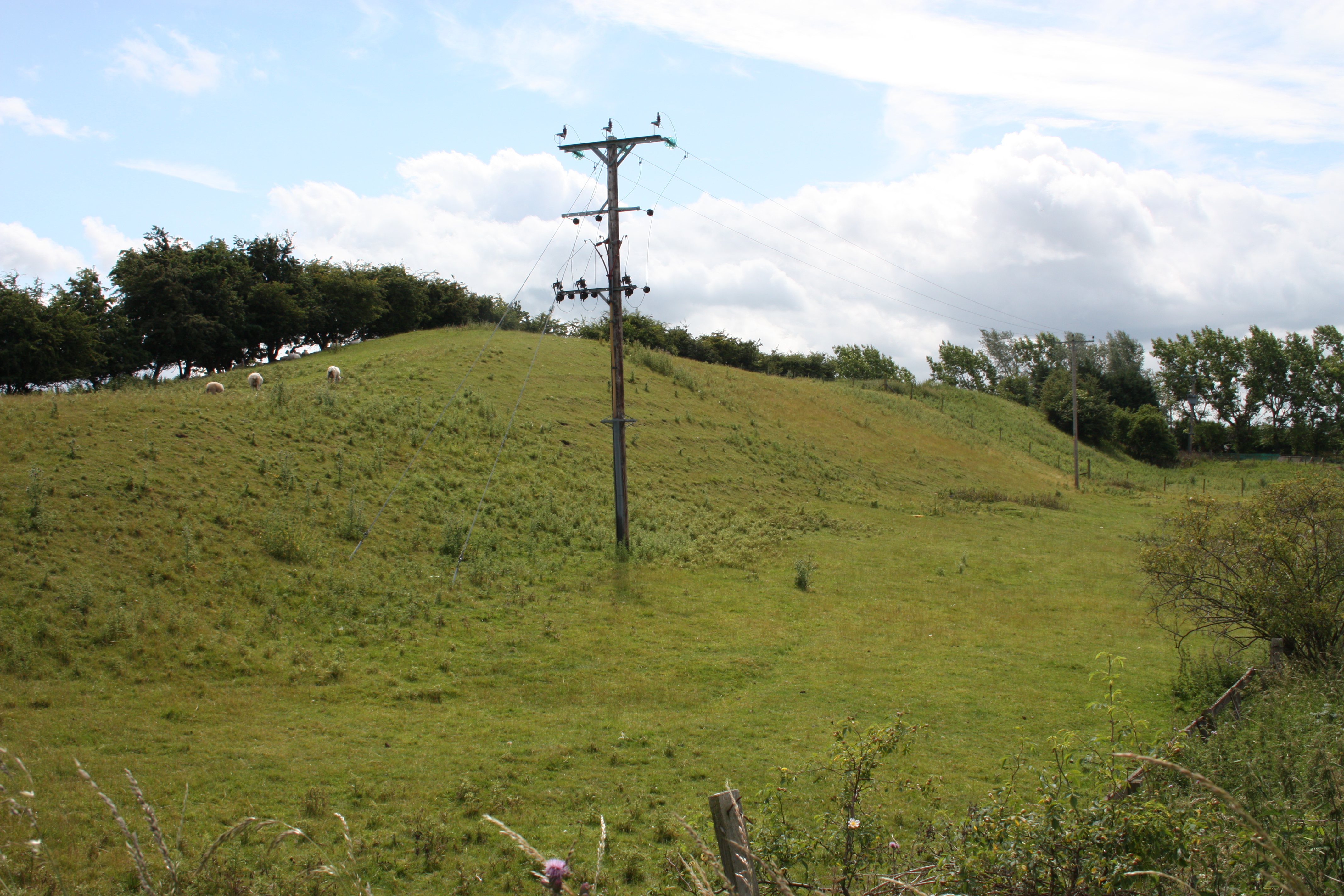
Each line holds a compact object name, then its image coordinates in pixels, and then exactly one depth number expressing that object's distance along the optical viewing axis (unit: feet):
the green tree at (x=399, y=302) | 186.09
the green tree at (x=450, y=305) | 207.00
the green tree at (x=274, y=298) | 146.41
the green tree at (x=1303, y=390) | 291.99
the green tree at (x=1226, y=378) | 304.09
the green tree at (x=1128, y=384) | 311.27
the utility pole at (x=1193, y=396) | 314.55
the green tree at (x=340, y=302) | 164.86
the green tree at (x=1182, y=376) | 314.14
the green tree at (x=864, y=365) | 347.56
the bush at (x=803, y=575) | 66.44
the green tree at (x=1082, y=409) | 248.93
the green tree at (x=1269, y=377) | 298.76
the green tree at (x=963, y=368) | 384.88
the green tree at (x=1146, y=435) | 252.83
